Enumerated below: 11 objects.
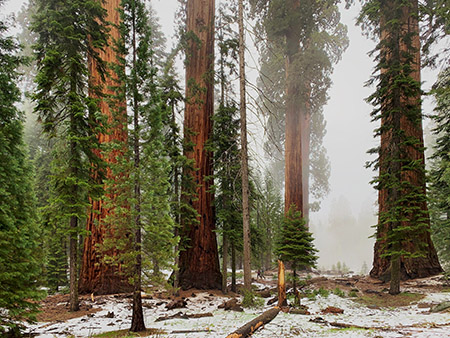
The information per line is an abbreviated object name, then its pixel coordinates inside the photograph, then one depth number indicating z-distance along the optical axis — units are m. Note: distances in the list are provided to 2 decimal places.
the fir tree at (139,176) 5.94
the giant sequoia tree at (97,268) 9.33
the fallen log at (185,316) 6.87
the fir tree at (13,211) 4.69
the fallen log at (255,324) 4.59
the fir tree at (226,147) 10.79
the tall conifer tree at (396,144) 8.98
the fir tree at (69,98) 7.47
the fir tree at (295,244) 8.72
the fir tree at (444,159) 10.48
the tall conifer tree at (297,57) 15.70
